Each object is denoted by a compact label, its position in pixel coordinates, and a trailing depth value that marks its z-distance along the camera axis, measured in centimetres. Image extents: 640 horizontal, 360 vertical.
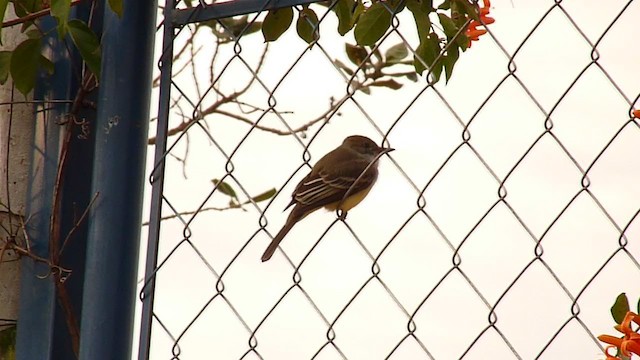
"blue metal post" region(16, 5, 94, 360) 533
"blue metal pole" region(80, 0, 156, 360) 512
